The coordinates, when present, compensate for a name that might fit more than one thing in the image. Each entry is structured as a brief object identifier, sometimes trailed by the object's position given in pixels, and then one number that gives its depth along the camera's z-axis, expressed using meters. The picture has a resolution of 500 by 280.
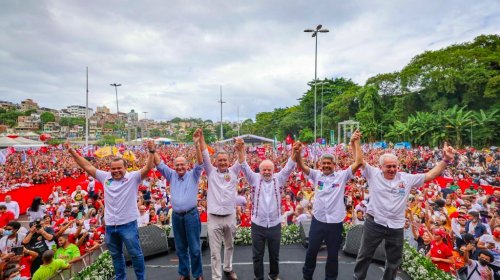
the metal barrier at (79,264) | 4.22
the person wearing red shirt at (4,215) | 7.14
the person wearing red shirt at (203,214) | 8.54
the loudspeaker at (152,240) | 5.10
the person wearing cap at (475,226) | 5.70
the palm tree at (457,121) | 30.34
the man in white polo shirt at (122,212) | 3.47
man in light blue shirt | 3.73
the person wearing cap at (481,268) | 4.23
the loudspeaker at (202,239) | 5.40
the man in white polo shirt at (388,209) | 3.42
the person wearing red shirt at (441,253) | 4.88
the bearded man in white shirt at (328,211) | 3.57
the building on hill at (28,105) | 145.50
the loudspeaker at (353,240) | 5.02
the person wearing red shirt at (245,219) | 7.59
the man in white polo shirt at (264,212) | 3.69
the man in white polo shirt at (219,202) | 3.80
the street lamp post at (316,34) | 16.16
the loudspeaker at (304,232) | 5.39
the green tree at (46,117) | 105.19
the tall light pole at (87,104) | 22.34
